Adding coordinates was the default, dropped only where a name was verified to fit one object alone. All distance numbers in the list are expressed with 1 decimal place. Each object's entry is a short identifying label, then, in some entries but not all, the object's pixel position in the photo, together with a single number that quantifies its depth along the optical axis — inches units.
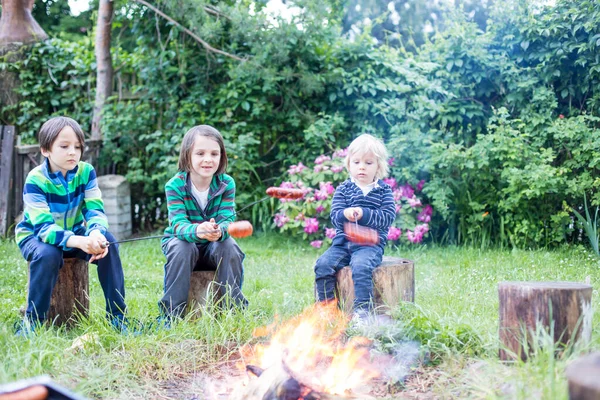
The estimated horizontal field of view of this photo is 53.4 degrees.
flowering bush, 247.4
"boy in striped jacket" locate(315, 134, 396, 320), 138.3
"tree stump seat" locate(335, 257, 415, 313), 138.8
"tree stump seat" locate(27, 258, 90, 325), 136.0
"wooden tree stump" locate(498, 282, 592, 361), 96.5
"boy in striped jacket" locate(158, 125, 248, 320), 132.7
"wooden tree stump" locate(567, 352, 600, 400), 56.6
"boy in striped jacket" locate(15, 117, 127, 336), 127.0
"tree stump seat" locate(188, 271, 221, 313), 139.8
